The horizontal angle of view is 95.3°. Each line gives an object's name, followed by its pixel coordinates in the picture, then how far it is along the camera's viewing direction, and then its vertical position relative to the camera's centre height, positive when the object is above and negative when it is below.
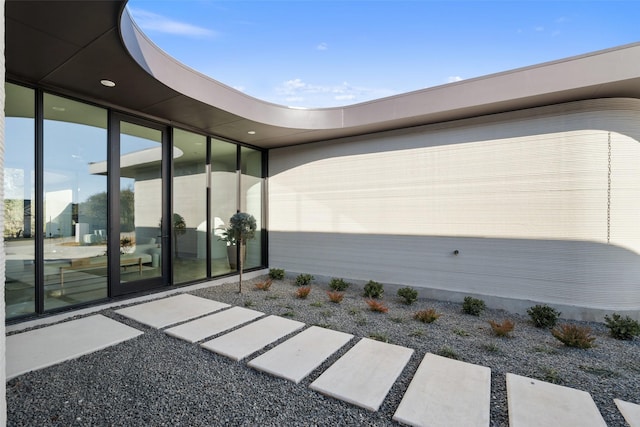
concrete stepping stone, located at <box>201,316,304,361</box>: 2.79 -1.34
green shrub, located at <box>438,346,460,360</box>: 2.82 -1.39
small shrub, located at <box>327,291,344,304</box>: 4.49 -1.33
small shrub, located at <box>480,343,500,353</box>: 2.97 -1.40
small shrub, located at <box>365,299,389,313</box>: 4.12 -1.36
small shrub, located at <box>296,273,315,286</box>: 5.74 -1.35
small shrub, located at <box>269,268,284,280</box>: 6.16 -1.32
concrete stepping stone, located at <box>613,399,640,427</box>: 1.89 -1.35
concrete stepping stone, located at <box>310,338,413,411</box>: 2.11 -1.34
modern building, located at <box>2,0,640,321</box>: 3.38 +0.58
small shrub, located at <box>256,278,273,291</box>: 5.17 -1.32
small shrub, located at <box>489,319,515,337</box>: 3.33 -1.33
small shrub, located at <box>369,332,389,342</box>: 3.18 -1.39
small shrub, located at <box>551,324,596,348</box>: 3.05 -1.33
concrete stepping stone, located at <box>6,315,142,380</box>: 2.50 -1.30
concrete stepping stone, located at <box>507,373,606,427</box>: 1.87 -1.34
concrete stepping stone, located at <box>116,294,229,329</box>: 3.54 -1.32
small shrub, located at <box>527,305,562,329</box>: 3.73 -1.34
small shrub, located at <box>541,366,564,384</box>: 2.42 -1.39
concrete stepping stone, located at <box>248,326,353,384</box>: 2.44 -1.34
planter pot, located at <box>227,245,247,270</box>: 6.06 -0.94
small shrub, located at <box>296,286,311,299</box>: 4.71 -1.32
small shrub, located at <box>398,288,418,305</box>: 4.60 -1.32
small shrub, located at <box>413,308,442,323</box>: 3.76 -1.36
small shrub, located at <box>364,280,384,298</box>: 4.95 -1.33
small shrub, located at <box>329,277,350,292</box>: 5.41 -1.37
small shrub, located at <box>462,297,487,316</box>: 4.14 -1.34
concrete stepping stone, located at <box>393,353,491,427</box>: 1.88 -1.34
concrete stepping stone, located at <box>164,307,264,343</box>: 3.15 -1.34
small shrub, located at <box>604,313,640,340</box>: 3.36 -1.33
